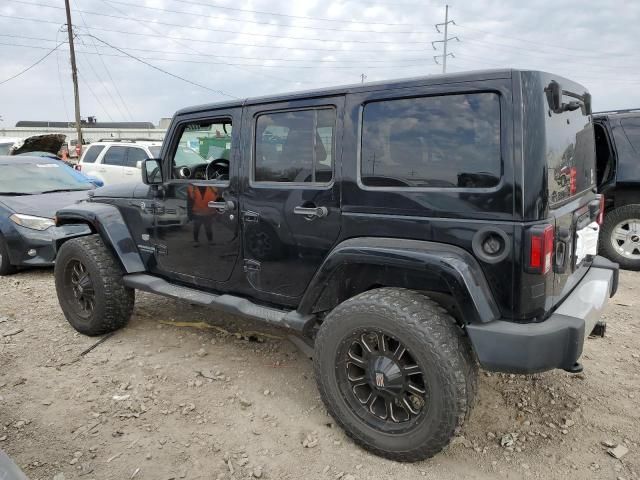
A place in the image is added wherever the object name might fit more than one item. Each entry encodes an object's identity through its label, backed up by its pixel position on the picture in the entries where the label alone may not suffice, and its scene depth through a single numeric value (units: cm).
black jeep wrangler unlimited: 220
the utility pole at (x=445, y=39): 5080
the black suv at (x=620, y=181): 593
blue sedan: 584
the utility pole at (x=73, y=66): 2344
